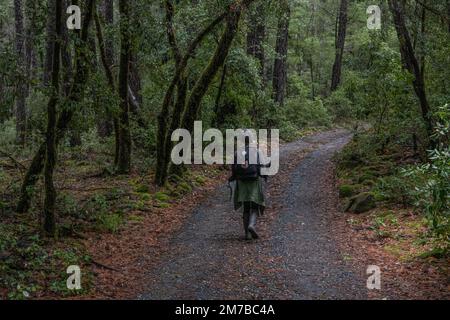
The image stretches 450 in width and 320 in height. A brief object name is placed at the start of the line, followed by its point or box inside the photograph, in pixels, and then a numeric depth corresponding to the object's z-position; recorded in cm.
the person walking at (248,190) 1000
